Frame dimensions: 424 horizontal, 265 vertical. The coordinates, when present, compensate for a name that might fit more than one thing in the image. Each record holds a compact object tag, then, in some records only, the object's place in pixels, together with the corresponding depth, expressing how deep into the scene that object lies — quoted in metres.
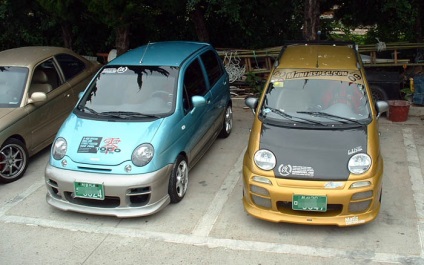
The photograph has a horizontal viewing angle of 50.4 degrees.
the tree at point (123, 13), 8.20
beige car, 6.19
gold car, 4.50
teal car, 4.89
